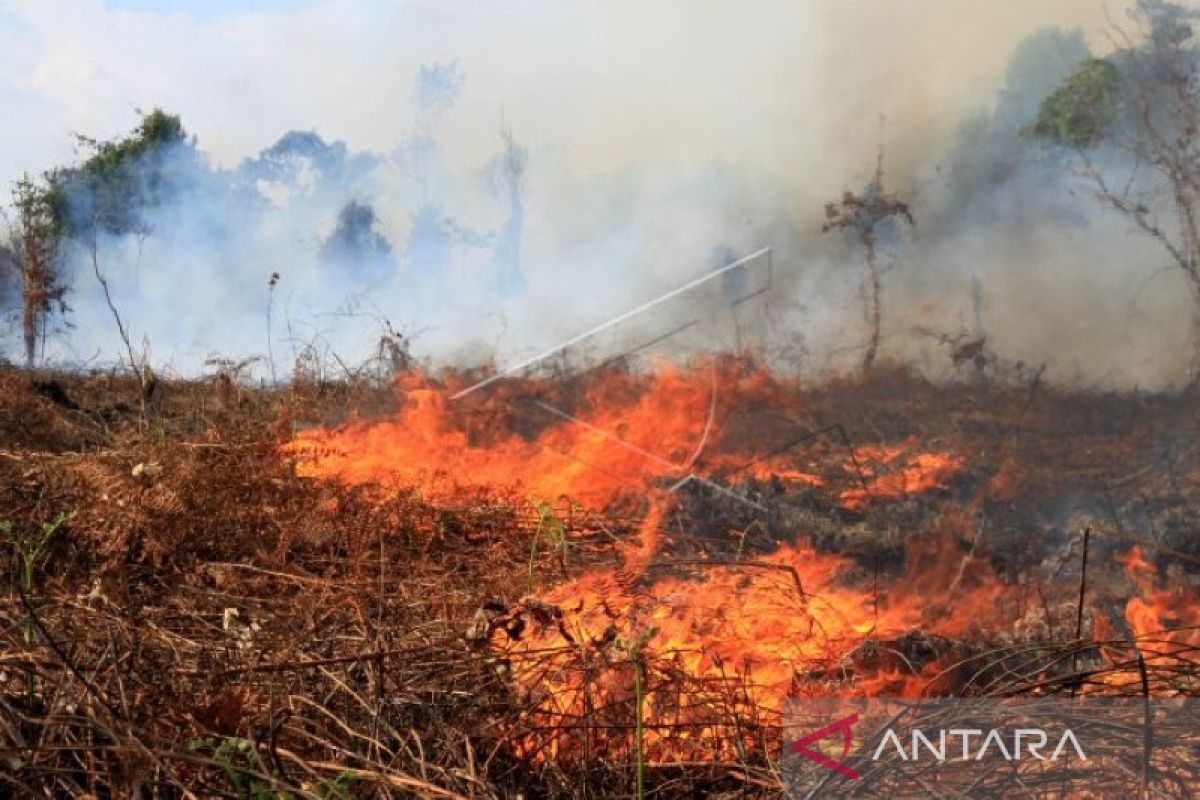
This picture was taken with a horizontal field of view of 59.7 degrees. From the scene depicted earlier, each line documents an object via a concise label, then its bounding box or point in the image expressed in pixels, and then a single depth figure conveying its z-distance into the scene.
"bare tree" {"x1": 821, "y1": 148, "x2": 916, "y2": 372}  11.92
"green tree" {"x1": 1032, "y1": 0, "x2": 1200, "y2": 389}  10.78
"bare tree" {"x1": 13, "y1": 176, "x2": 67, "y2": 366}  18.64
